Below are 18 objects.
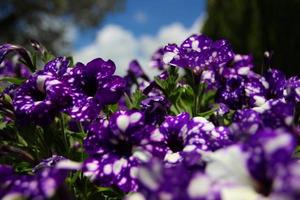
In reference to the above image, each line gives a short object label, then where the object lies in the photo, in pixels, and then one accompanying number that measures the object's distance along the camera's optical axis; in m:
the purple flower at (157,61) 1.09
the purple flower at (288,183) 0.38
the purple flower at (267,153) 0.40
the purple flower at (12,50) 0.67
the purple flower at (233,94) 0.66
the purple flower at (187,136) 0.51
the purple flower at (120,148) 0.49
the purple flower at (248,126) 0.45
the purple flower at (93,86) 0.58
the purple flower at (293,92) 0.54
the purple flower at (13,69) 0.89
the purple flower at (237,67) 0.77
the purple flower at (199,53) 0.65
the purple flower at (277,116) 0.46
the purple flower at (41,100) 0.57
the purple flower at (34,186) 0.43
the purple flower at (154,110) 0.55
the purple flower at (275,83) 0.65
